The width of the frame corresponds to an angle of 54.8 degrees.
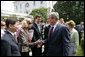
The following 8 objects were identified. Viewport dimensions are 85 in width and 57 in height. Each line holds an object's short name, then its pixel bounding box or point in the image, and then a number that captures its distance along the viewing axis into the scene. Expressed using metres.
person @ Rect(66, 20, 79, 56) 2.10
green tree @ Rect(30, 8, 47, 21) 18.60
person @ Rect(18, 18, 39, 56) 1.77
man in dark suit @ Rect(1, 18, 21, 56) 1.25
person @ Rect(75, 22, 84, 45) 3.84
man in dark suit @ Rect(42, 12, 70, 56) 1.55
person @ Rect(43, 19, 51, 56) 2.37
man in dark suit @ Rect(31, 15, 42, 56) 2.00
